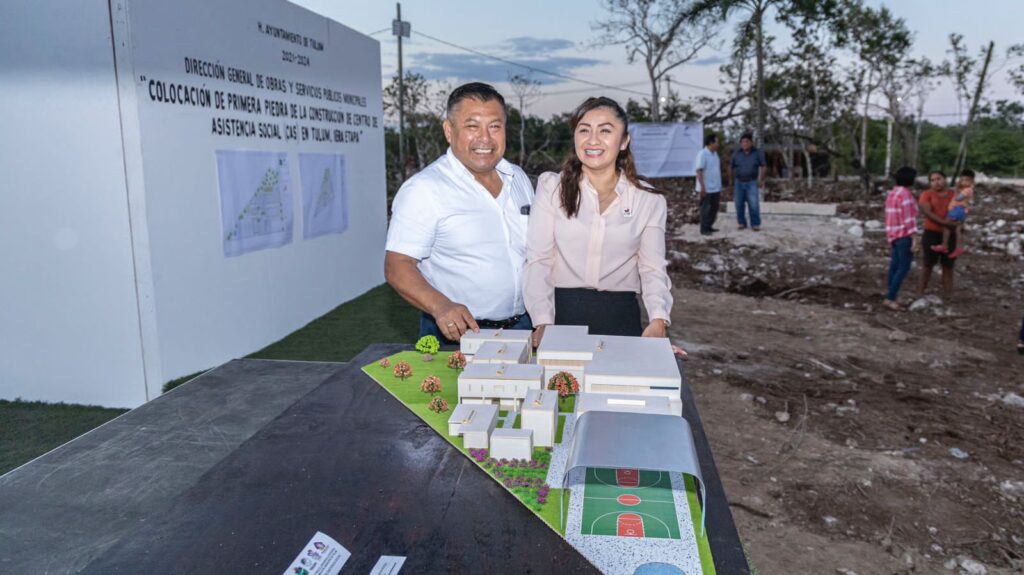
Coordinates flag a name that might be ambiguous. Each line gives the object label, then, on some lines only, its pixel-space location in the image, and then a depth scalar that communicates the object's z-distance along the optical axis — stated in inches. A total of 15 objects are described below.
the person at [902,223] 279.7
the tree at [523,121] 728.0
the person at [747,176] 451.8
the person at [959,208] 295.1
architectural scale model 55.5
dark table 54.4
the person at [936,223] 292.2
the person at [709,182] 452.8
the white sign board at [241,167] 188.2
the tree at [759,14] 620.1
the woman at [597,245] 108.3
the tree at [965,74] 785.6
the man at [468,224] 112.7
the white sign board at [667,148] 681.0
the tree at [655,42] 788.0
